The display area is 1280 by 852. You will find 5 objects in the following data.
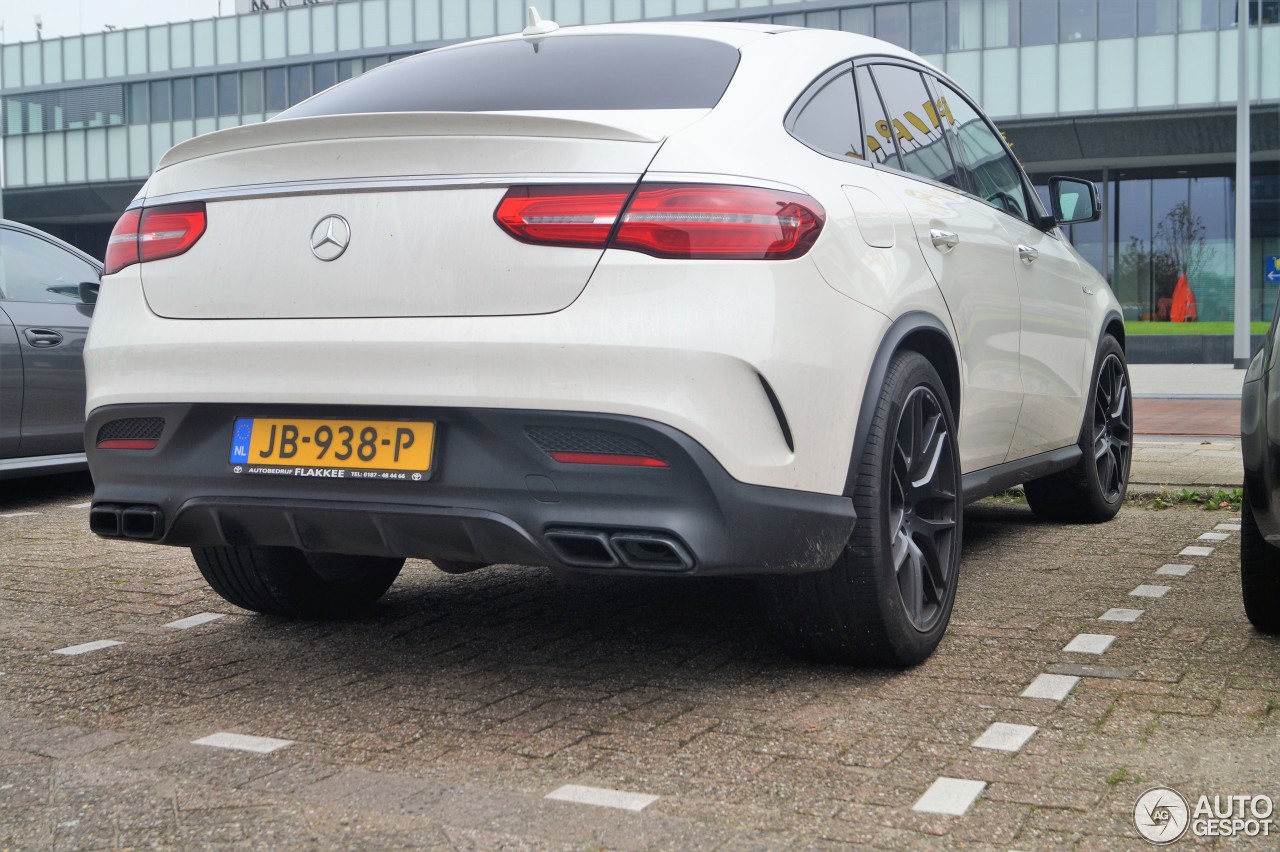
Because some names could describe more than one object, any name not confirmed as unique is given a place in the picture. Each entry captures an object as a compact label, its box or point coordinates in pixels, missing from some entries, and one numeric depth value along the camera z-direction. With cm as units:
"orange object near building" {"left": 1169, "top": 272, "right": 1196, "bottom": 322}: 2922
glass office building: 2773
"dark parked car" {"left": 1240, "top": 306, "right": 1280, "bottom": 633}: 331
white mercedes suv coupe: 282
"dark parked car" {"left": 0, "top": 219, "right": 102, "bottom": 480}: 683
